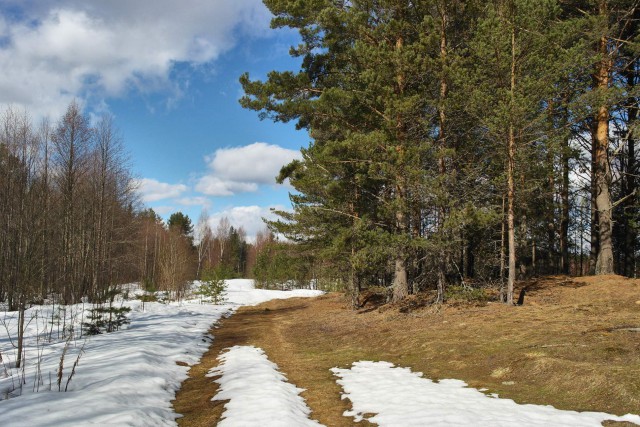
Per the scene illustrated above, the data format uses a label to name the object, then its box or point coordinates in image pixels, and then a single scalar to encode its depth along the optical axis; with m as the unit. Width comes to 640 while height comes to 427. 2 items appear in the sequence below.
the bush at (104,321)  11.55
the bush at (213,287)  25.50
